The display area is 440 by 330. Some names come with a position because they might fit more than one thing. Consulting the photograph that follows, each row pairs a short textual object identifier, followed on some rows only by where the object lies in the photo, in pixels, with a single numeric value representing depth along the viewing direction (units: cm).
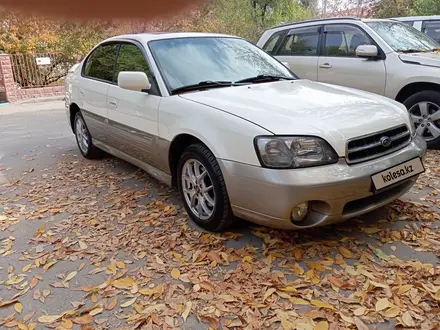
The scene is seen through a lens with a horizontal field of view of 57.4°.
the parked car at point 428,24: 705
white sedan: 262
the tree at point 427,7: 1219
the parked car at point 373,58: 500
